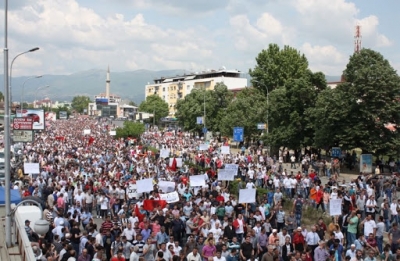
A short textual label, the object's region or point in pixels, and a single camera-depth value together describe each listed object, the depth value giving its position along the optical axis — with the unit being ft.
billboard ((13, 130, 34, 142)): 96.37
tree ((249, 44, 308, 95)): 217.15
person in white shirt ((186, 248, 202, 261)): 39.04
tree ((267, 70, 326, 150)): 144.66
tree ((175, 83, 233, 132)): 238.31
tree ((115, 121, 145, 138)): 203.00
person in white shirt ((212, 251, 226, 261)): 38.64
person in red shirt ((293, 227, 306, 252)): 44.93
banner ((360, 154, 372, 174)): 110.32
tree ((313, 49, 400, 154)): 119.24
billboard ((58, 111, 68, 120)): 553.64
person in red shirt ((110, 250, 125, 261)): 37.70
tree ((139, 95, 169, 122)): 404.57
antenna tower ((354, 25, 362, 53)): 291.79
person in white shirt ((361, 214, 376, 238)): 47.70
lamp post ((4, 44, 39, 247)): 43.80
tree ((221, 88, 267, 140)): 182.90
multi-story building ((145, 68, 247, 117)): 420.36
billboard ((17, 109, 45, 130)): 145.28
